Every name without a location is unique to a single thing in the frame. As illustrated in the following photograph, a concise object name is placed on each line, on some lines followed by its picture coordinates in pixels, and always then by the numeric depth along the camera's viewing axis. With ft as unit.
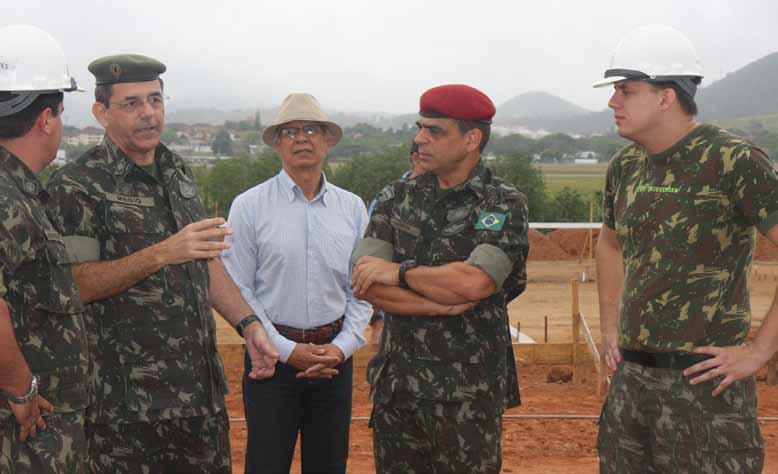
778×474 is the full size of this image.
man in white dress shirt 14.07
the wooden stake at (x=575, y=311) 27.17
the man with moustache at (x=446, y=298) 11.93
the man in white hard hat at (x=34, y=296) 9.19
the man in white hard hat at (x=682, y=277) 10.78
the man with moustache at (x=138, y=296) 11.51
